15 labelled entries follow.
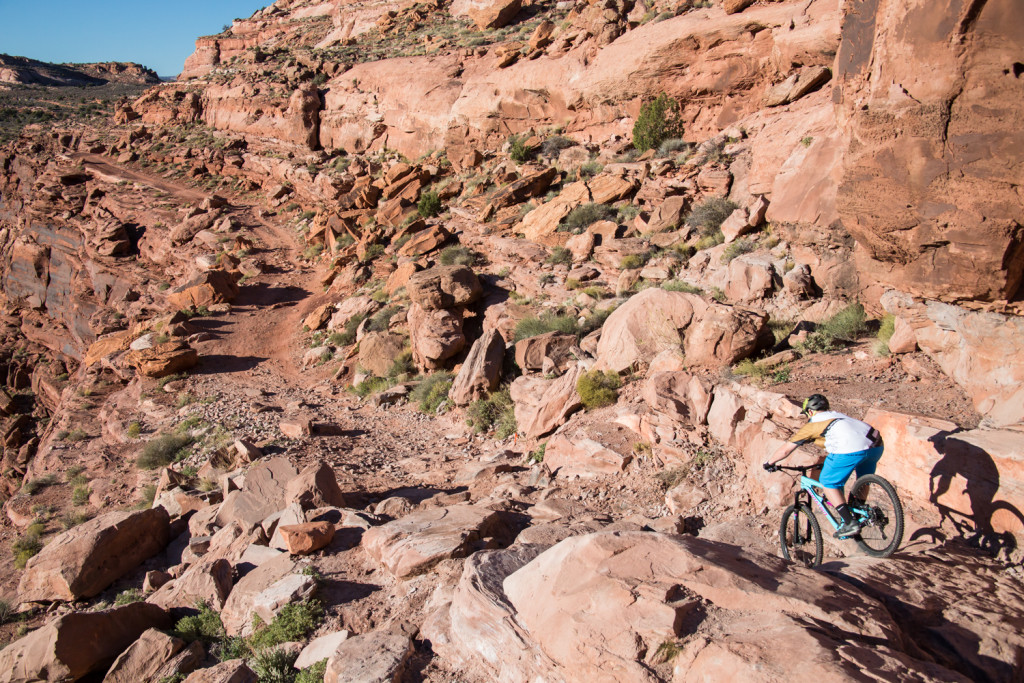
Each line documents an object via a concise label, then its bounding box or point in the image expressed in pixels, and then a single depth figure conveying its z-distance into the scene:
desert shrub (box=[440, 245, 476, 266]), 17.89
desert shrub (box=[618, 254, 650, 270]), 14.76
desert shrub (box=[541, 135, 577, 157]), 22.27
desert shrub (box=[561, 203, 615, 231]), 17.48
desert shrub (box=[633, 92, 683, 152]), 19.59
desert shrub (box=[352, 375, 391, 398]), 14.58
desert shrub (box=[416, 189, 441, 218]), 22.48
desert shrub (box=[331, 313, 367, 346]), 17.38
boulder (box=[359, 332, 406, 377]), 15.12
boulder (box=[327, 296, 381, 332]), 18.16
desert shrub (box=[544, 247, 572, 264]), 16.48
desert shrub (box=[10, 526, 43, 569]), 10.27
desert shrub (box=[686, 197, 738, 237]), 14.55
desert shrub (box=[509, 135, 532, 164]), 22.45
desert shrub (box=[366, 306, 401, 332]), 16.50
